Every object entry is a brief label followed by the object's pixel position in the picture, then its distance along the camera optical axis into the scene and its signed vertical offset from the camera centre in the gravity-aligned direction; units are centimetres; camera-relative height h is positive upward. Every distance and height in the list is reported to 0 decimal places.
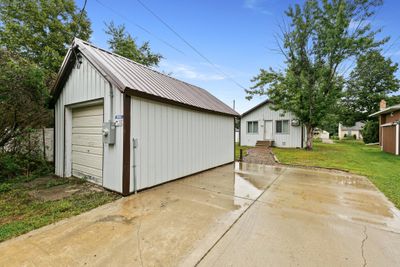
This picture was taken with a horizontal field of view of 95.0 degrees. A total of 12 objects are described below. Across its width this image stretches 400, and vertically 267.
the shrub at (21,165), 550 -107
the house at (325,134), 5138 -2
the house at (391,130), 1203 +32
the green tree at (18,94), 503 +113
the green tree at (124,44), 1505 +764
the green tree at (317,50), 1262 +610
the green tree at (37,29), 1204 +738
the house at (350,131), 4332 +88
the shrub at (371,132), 2141 +33
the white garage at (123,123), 434 +28
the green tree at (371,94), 2592 +590
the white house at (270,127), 1558 +61
